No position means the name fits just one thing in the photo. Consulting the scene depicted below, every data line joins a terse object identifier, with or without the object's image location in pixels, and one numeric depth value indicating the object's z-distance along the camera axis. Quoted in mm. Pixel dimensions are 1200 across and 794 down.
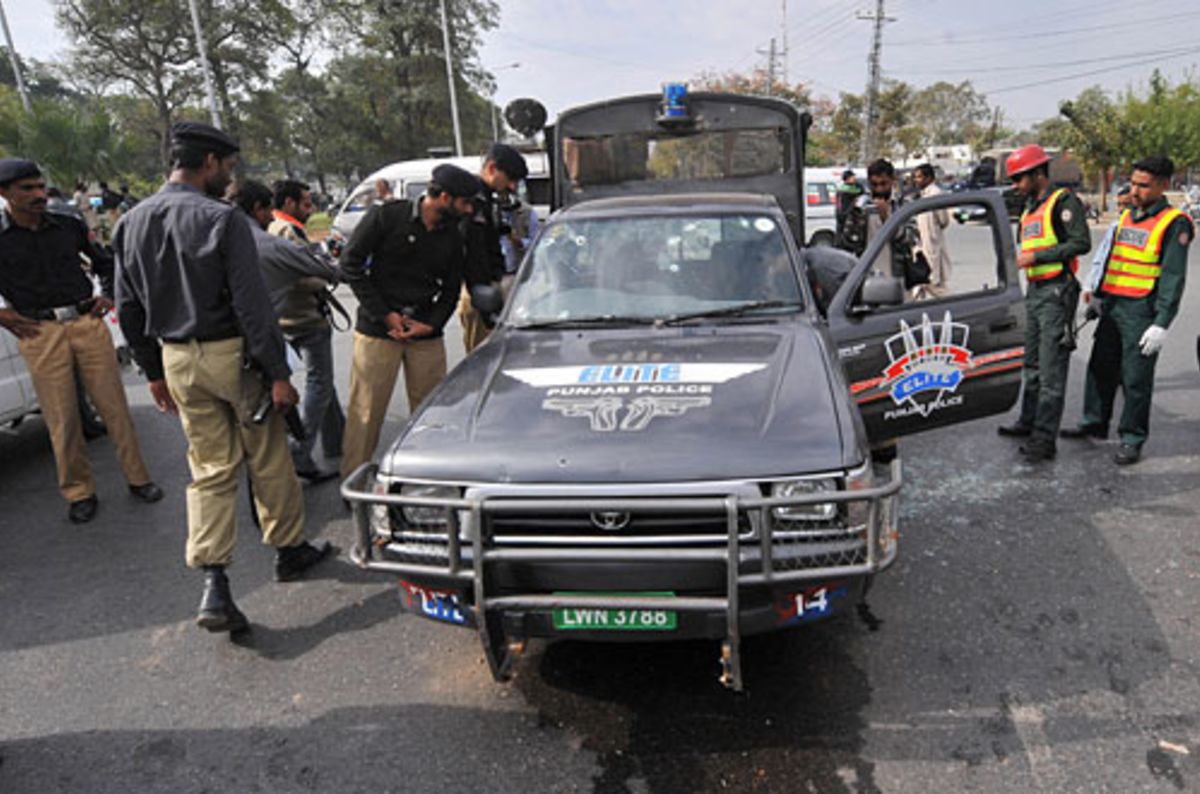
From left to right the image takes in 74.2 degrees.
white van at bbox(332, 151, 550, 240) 15625
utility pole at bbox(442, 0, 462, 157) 35188
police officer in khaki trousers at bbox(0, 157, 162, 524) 4477
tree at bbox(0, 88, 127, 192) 22484
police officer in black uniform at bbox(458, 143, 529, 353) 4871
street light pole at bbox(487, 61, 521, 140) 48844
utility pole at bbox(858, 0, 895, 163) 38031
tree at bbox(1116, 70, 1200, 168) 31484
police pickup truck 2400
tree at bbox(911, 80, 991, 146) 78250
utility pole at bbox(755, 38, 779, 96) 53706
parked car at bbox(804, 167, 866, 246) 16422
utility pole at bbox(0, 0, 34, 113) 27205
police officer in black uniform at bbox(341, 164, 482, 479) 4289
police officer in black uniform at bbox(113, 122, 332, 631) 3236
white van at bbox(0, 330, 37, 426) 5418
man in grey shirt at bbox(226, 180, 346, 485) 4621
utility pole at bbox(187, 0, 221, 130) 22438
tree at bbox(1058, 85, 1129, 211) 31078
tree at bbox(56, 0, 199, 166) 36844
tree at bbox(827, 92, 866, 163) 49531
